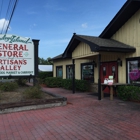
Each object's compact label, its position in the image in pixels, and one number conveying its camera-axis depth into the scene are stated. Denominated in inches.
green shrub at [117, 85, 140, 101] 336.2
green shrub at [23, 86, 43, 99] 330.3
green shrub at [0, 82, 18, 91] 432.4
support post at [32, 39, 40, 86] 397.4
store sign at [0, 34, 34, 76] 369.4
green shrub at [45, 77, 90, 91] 518.9
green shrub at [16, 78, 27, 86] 580.9
